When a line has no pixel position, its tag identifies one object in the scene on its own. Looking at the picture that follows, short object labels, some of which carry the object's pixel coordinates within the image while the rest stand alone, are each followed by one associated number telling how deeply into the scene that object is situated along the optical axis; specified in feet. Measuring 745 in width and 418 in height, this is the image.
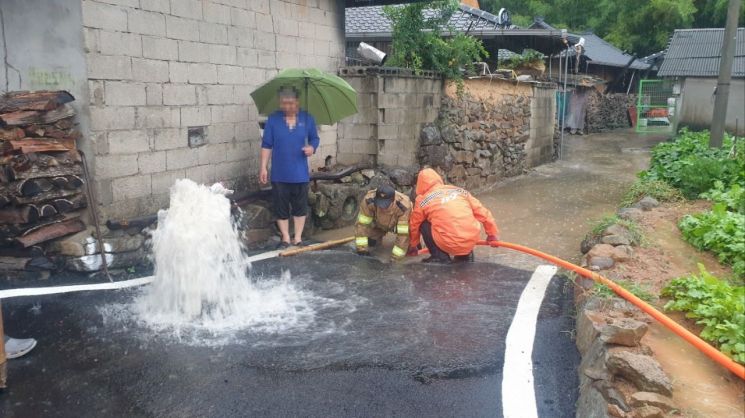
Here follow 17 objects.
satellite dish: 51.05
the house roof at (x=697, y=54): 61.46
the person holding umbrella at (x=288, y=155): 23.13
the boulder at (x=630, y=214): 23.46
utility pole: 31.27
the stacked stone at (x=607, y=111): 87.86
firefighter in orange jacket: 20.63
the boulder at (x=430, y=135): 33.73
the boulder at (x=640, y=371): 10.19
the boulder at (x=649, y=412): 9.52
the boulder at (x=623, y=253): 17.94
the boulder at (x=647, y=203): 25.73
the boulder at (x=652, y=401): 9.74
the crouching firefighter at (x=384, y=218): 21.54
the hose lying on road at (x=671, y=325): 10.61
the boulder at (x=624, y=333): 11.72
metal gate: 83.35
